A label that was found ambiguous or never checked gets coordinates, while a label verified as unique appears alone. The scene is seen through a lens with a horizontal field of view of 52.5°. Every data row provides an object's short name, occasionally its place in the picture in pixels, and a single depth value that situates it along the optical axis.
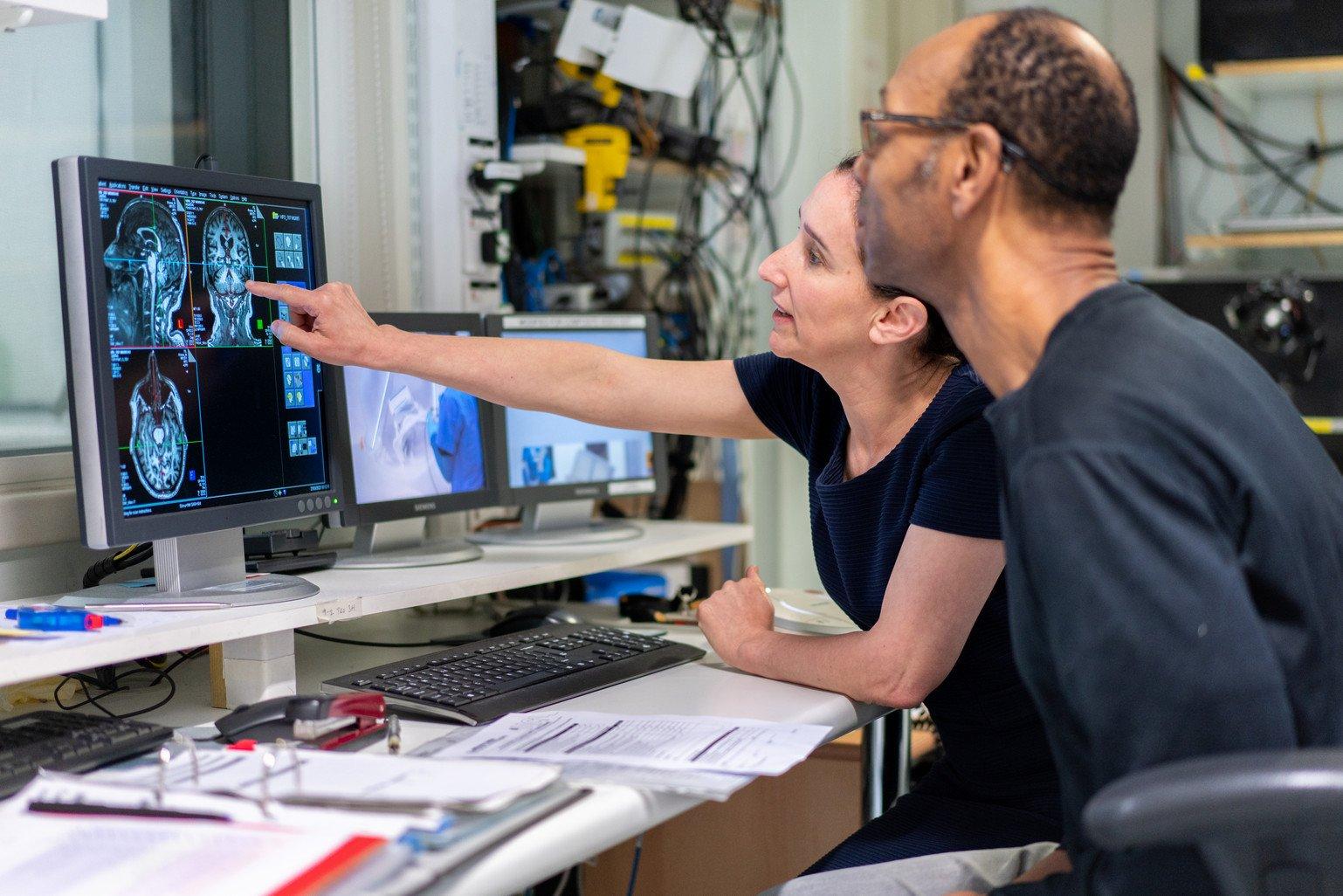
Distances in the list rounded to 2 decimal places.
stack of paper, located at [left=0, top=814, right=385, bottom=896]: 0.87
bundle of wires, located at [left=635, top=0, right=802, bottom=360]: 3.16
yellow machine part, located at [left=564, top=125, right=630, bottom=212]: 2.74
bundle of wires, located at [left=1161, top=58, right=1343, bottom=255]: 3.97
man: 0.91
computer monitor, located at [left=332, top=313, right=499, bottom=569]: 1.86
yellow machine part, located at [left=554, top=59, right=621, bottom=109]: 2.77
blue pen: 1.33
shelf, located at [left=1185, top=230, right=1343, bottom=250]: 3.39
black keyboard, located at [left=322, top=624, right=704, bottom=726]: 1.41
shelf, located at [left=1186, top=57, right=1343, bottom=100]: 3.46
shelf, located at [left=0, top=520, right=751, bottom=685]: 1.28
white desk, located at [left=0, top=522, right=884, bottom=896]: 1.02
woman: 1.42
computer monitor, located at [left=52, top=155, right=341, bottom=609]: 1.35
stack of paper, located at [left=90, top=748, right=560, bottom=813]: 1.01
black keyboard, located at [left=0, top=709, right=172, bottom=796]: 1.16
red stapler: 1.26
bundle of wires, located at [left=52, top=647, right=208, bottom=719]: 1.58
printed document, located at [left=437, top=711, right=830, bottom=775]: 1.20
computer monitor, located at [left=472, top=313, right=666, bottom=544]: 2.11
